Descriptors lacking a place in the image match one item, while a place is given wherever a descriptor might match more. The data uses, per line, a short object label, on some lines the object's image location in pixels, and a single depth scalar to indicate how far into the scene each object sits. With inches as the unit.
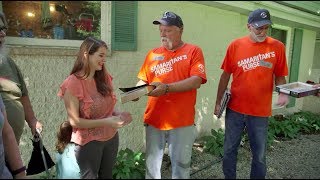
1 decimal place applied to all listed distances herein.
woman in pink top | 81.4
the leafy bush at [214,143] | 179.6
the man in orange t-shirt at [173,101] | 95.3
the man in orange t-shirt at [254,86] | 106.3
